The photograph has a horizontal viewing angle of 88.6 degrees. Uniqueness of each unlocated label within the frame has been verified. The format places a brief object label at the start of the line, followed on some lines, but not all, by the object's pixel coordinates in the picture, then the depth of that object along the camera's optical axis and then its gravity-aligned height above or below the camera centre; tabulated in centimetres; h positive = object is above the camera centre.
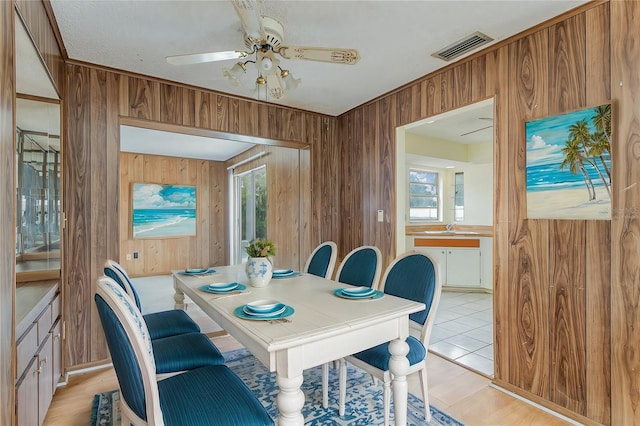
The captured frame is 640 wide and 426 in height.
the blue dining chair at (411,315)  171 -58
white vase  196 -33
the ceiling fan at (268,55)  166 +85
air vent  218 +117
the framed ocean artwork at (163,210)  601 +11
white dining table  118 -46
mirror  140 +26
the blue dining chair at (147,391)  108 -65
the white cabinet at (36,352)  139 -68
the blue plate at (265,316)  135 -43
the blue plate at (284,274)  233 -43
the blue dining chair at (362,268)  232 -40
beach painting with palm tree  182 +28
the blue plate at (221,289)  183 -42
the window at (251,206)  522 +16
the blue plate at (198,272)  233 -41
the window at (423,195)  571 +32
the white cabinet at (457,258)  489 -69
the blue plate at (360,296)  169 -43
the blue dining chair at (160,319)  182 -69
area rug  189 -119
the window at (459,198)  587 +26
